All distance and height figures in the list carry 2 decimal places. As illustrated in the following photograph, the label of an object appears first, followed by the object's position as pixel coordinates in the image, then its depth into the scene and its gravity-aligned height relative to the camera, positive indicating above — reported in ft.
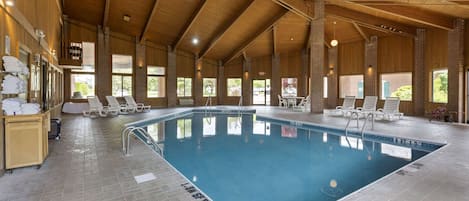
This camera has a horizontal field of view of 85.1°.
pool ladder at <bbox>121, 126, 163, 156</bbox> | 14.17 -2.86
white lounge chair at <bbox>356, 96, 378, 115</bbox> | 31.48 -0.58
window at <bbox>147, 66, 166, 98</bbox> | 47.83 +3.12
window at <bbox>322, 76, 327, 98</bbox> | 48.89 +2.34
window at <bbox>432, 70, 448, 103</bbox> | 30.45 +1.66
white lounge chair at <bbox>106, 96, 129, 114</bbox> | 34.88 -0.94
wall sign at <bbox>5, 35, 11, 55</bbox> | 11.28 +2.33
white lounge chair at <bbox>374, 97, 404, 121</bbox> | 28.45 -1.22
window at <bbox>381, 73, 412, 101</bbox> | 37.17 +2.12
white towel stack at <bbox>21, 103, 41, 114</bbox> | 11.50 -0.48
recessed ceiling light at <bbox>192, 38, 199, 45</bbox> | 44.82 +10.40
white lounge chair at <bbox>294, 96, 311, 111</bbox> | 40.93 -0.97
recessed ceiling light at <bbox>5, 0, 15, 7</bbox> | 11.17 +4.30
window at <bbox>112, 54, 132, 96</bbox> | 43.83 +4.01
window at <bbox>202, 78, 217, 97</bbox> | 55.52 +2.56
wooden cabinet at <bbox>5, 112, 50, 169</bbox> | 10.65 -1.84
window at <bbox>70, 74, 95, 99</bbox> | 40.40 +2.08
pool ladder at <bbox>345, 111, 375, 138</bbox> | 21.23 -2.64
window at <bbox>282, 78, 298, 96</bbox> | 53.88 +2.64
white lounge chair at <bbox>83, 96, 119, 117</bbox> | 32.93 -1.51
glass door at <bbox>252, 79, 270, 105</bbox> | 56.18 +1.51
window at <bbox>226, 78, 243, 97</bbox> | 57.16 +2.63
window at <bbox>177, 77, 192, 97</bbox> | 51.85 +2.40
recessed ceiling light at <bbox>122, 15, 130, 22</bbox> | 37.10 +11.77
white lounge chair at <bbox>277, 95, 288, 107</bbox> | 50.97 -0.63
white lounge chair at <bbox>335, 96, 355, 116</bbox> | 33.14 -0.64
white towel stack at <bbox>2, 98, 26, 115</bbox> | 10.96 -0.36
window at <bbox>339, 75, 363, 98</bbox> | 44.19 +2.43
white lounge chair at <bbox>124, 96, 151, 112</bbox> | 37.86 -1.02
